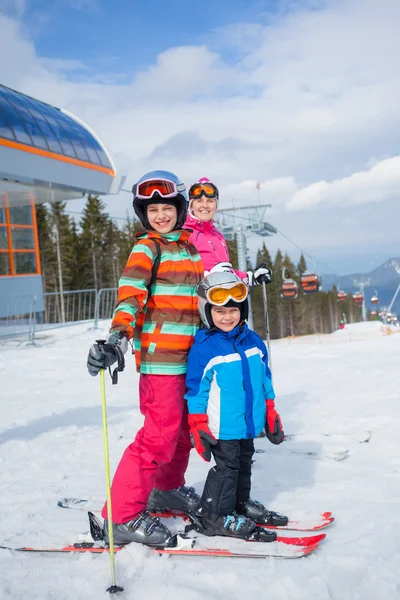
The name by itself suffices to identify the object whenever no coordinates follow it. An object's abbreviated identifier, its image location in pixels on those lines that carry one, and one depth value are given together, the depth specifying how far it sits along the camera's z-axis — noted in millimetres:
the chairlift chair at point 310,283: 32003
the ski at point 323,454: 4141
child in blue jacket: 2727
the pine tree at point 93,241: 42219
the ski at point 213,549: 2491
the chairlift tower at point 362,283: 55062
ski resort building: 13828
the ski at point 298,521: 2816
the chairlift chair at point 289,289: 30884
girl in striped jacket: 2672
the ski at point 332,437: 4609
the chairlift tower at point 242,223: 25688
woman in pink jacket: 3898
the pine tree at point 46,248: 37356
